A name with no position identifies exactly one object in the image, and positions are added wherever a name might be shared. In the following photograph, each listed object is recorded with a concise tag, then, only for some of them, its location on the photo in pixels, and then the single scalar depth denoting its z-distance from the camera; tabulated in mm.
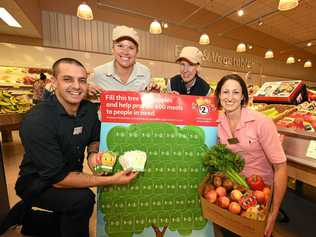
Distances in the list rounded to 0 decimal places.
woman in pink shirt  1503
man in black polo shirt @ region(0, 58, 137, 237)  1489
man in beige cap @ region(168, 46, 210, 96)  2338
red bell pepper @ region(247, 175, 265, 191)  1468
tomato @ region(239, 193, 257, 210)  1306
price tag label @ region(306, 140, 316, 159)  1499
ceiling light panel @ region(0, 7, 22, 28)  4764
